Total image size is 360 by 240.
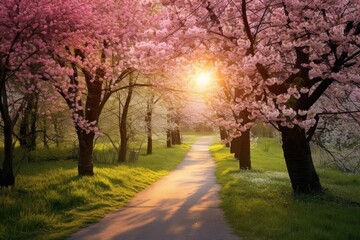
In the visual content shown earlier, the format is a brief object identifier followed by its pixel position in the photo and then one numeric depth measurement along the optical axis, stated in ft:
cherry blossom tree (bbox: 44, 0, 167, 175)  43.93
